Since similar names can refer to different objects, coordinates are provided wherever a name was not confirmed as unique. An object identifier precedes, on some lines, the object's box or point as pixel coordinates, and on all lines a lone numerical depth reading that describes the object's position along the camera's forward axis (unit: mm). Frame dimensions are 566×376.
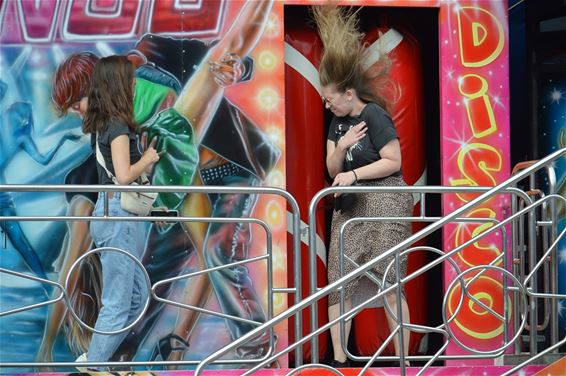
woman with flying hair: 13797
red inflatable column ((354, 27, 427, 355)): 15125
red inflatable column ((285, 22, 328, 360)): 14969
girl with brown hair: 12586
